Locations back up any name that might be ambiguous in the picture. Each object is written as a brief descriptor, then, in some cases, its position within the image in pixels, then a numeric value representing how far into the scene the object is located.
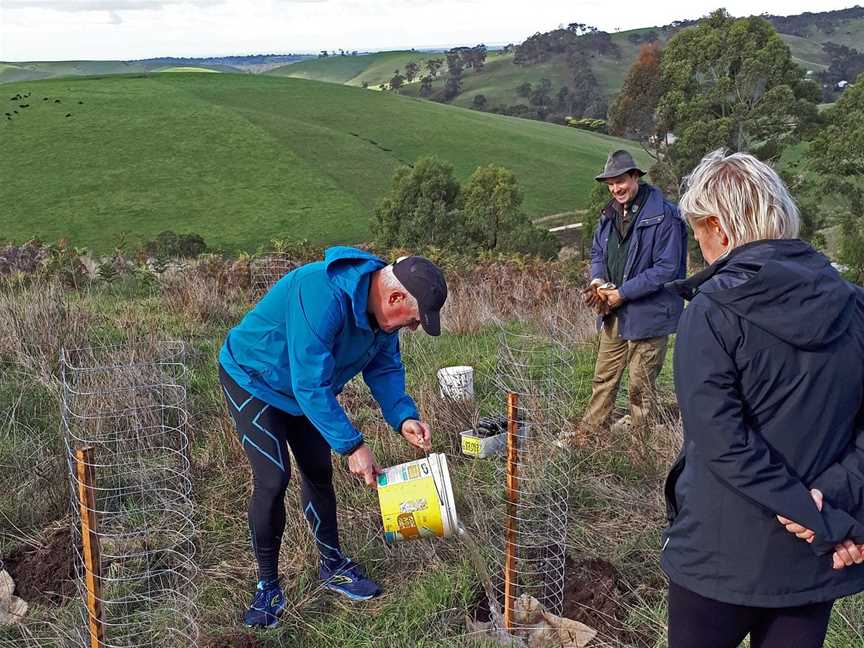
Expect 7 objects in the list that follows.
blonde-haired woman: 1.54
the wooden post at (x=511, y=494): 2.72
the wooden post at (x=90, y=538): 2.23
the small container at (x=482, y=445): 4.09
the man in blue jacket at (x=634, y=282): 4.25
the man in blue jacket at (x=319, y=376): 2.46
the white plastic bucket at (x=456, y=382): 4.83
